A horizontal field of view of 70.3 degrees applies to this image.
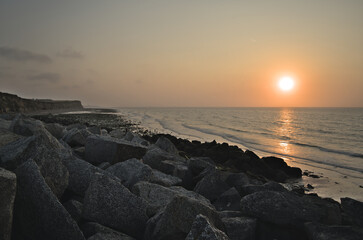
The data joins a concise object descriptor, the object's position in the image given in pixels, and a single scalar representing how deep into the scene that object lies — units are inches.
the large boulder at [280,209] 143.1
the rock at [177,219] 100.4
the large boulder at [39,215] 91.9
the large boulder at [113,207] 109.7
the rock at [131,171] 170.1
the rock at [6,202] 81.7
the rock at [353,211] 165.6
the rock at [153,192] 149.8
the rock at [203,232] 74.3
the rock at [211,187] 210.4
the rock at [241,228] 129.2
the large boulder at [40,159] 118.0
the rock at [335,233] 118.0
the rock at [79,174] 139.7
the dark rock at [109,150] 213.5
